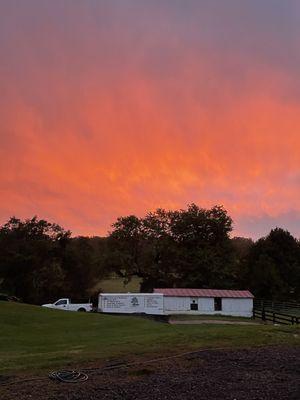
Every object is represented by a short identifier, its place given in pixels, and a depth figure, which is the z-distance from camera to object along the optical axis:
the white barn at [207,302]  58.56
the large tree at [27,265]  72.31
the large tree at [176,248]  73.69
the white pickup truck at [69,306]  55.66
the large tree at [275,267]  73.56
